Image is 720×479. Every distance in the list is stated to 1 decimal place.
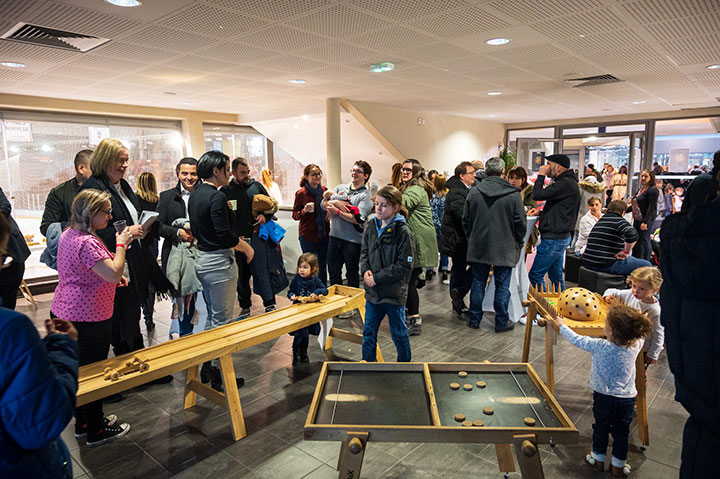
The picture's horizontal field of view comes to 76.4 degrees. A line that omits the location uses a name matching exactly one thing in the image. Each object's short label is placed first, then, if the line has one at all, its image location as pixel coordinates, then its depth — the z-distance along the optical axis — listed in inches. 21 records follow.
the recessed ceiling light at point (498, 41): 165.0
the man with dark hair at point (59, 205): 126.9
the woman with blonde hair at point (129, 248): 111.1
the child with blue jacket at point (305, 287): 134.1
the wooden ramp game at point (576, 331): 99.0
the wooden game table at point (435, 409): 66.6
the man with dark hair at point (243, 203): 164.1
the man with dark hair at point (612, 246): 142.9
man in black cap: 175.3
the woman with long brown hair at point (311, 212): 182.7
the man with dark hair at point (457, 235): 185.3
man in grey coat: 165.2
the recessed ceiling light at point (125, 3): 122.4
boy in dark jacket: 118.0
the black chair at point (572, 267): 244.4
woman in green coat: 167.8
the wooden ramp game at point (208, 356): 85.4
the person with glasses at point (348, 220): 168.4
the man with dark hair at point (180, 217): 141.0
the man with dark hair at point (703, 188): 46.3
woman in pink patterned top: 91.3
